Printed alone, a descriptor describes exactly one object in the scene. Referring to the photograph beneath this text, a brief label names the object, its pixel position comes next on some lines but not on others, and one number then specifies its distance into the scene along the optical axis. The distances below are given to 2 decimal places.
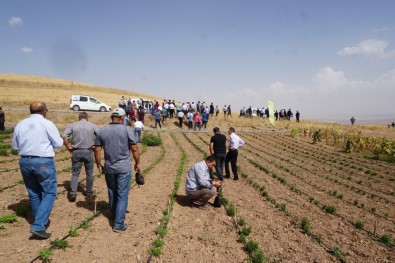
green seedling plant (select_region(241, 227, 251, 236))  7.15
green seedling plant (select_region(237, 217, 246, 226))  7.81
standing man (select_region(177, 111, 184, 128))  31.77
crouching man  8.57
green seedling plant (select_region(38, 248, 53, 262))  5.20
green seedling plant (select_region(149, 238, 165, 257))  5.81
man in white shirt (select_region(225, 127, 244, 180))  12.84
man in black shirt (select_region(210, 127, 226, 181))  12.26
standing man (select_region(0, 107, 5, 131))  22.01
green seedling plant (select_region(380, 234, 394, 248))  7.49
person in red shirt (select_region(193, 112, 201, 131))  31.19
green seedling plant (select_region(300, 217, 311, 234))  7.77
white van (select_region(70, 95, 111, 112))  37.25
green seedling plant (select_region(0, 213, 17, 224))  6.63
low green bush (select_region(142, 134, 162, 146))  21.92
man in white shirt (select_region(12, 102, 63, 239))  5.96
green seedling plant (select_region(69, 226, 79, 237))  6.25
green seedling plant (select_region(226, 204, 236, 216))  8.49
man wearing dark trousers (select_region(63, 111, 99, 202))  8.22
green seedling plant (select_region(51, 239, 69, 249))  5.70
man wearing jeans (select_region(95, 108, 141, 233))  6.64
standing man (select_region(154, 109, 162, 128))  29.64
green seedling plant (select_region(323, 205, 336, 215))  9.47
